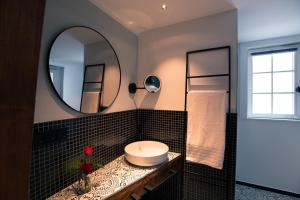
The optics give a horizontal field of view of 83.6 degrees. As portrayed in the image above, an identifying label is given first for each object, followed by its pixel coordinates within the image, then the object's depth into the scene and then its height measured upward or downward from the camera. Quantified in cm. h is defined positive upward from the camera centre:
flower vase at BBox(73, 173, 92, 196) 111 -57
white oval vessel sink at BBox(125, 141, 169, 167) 145 -45
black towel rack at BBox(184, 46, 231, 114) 157 +37
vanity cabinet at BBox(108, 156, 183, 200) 121 -65
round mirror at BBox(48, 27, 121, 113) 120 +28
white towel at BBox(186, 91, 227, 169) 155 -18
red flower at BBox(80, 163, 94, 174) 112 -43
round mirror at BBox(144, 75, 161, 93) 187 +26
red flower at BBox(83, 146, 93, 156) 115 -33
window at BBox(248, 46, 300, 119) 221 +39
